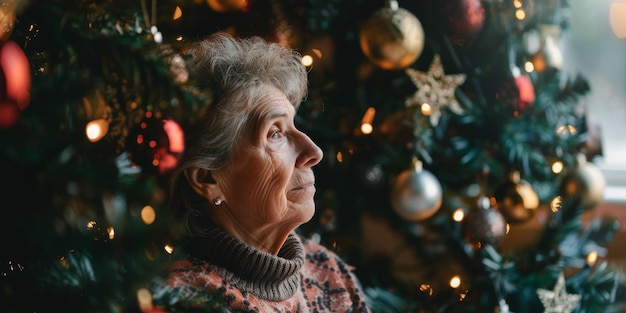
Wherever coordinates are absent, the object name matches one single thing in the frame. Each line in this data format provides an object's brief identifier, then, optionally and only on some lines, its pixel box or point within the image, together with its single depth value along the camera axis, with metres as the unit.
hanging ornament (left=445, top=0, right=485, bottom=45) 1.89
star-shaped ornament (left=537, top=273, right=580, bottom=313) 1.98
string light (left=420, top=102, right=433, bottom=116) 1.99
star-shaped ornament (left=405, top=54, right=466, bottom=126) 1.99
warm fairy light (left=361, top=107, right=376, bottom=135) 1.97
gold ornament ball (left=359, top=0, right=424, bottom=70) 1.77
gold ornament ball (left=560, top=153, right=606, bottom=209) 2.05
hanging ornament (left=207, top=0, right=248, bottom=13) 1.60
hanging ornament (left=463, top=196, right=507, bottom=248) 1.95
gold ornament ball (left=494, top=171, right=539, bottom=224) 2.03
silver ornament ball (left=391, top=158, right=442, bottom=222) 1.88
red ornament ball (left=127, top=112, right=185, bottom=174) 0.82
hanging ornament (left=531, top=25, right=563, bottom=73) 2.08
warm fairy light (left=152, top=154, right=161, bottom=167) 0.84
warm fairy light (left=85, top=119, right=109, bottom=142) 0.64
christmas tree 1.87
